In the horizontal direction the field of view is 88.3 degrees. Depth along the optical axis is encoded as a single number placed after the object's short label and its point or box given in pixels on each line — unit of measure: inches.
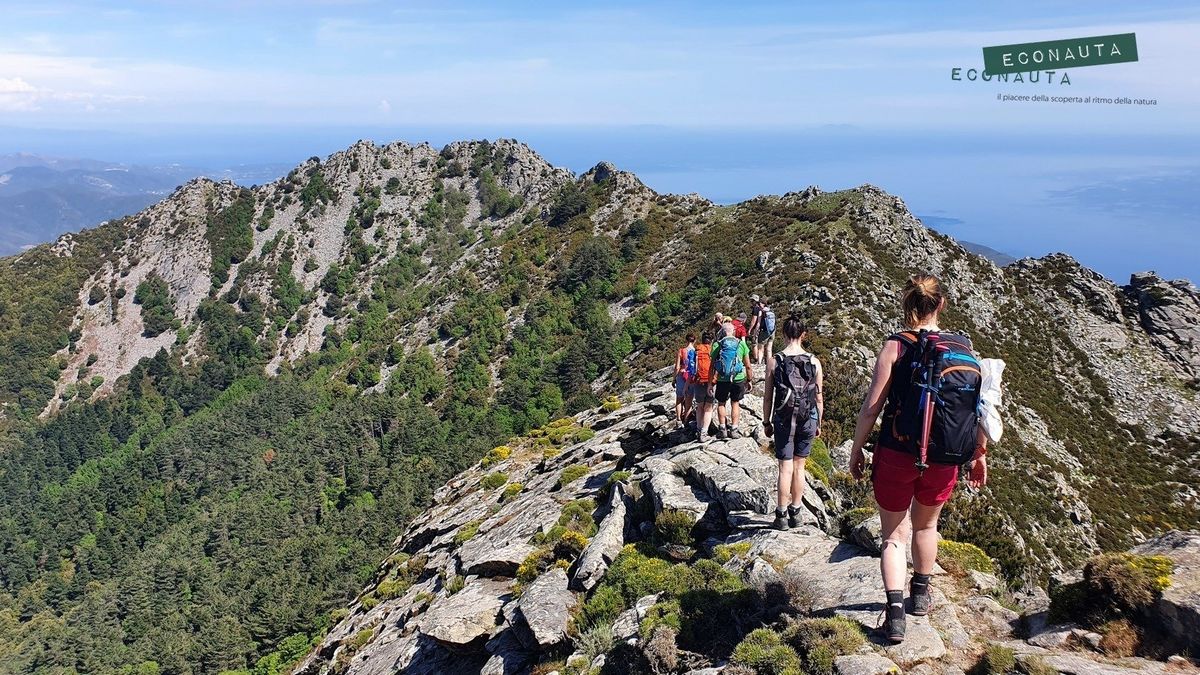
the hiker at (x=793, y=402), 393.4
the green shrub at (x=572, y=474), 785.6
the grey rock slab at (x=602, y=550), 466.0
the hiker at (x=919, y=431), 244.1
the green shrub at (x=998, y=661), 258.1
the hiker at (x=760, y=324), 586.9
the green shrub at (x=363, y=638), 746.8
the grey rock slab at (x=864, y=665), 264.2
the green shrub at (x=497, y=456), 1298.0
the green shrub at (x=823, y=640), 275.3
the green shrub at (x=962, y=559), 354.9
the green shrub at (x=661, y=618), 354.0
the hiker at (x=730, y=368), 531.2
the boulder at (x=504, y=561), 598.9
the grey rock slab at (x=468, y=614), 504.7
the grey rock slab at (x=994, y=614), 305.1
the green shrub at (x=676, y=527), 458.0
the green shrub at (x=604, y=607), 414.0
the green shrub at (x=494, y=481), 1100.3
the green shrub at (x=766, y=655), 282.0
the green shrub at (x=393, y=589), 846.5
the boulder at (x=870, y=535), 365.4
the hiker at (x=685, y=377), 591.8
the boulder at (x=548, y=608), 418.6
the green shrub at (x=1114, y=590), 262.5
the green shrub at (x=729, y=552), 403.9
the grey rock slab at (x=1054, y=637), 274.9
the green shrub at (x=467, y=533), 844.4
